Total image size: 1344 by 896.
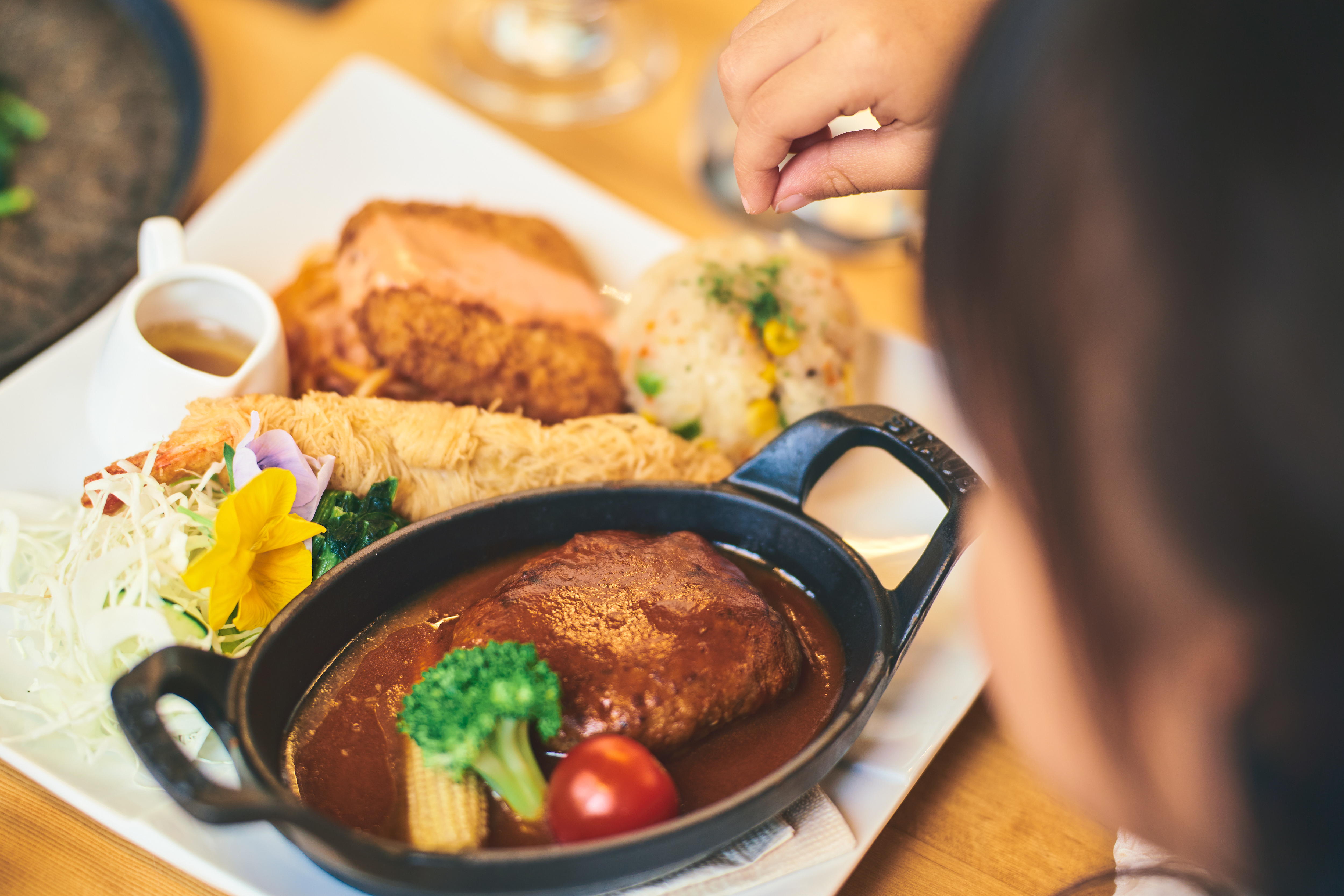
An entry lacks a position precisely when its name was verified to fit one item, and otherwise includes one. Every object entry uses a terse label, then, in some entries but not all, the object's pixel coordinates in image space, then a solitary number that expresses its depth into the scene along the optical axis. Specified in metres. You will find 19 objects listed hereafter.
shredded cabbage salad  0.52
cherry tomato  0.48
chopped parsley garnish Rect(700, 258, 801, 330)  0.62
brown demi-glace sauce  0.49
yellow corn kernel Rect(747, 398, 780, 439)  0.61
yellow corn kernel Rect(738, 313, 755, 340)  0.61
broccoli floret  0.49
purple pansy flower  0.54
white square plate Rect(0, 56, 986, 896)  0.50
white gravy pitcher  0.56
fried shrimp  0.54
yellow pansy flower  0.52
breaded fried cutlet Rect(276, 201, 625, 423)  0.59
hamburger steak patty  0.50
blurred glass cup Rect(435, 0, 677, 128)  0.72
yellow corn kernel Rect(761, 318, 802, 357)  0.61
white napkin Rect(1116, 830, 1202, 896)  0.52
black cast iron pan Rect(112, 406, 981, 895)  0.46
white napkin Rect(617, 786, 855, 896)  0.50
